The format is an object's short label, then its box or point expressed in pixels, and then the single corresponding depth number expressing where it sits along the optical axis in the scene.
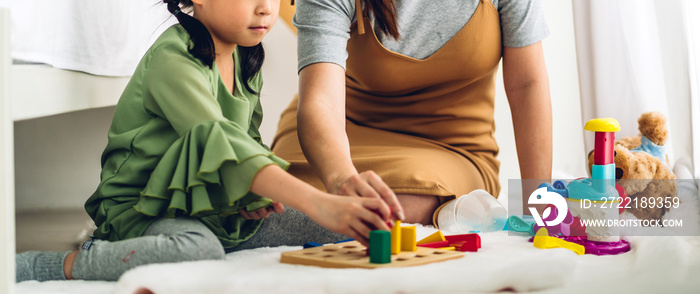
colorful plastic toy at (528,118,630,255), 0.84
